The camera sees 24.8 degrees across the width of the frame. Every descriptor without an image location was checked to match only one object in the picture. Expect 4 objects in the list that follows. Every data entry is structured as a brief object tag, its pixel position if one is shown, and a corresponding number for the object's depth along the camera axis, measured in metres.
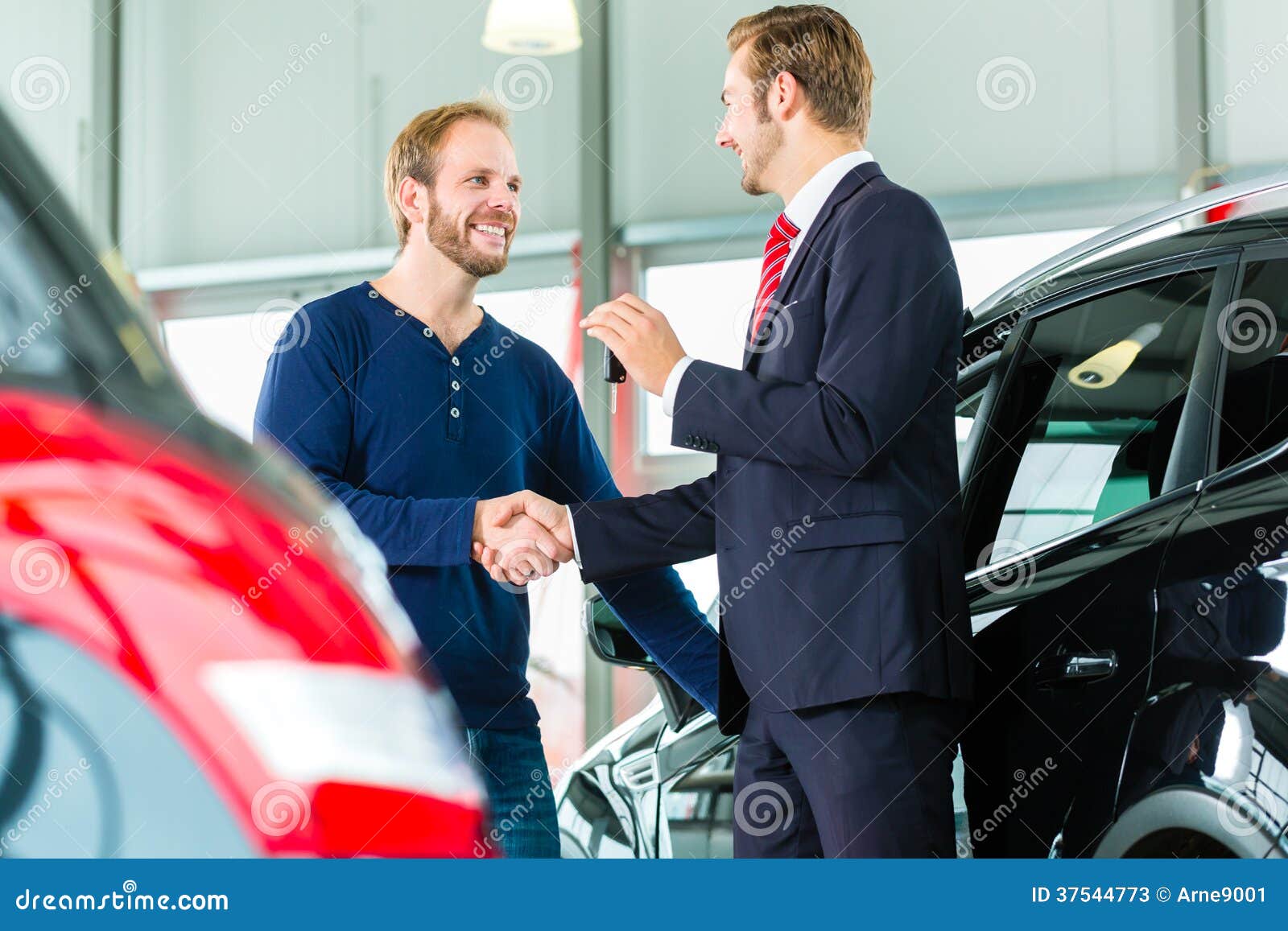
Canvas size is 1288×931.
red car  3.53
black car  3.16
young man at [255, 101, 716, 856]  3.95
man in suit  3.39
